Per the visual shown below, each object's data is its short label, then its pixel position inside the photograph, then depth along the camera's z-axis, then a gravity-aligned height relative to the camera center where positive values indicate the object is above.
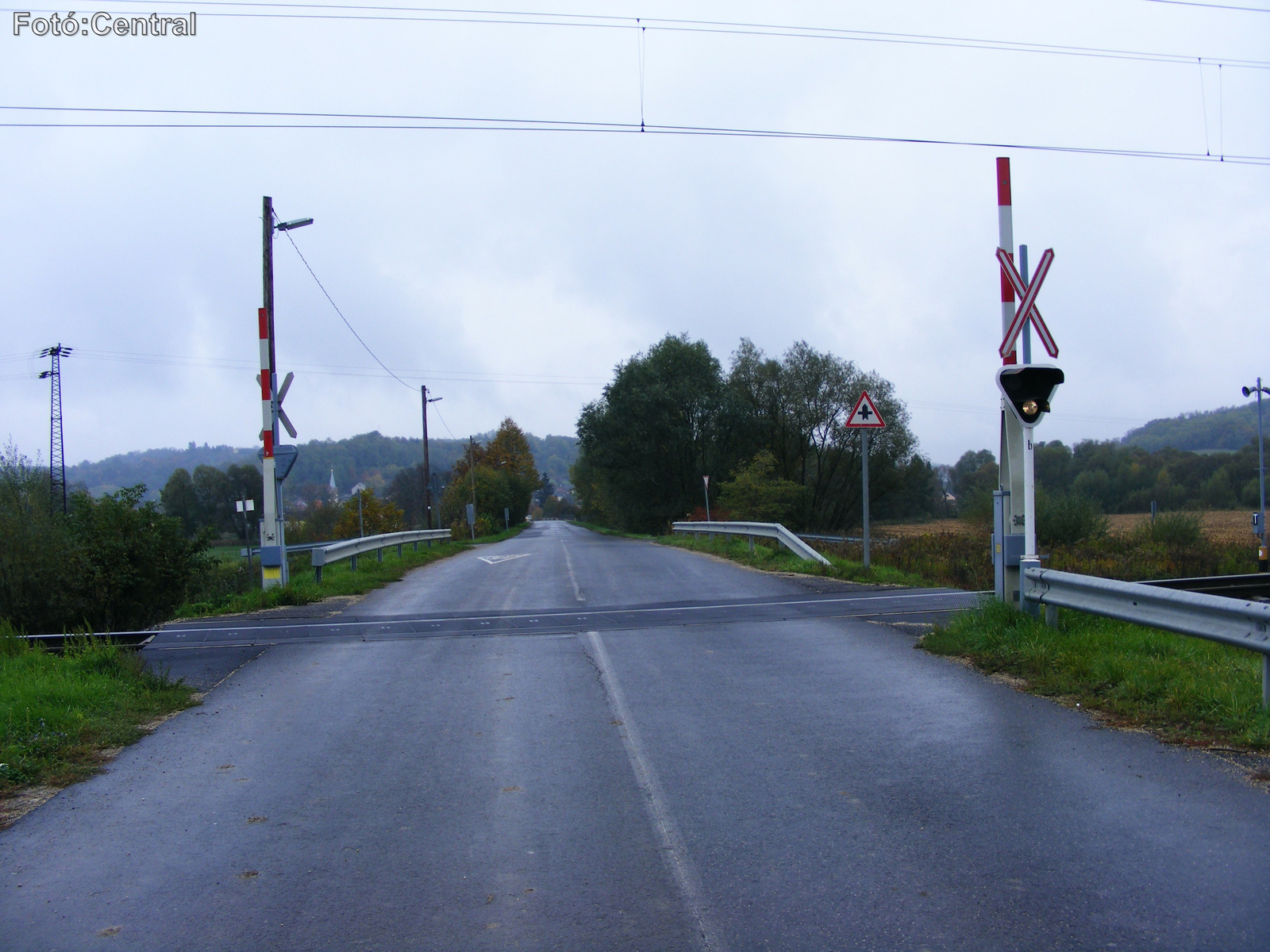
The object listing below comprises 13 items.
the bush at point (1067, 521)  30.20 -1.28
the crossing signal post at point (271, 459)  15.84 +0.76
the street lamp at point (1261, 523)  23.88 -1.47
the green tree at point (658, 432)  63.03 +4.35
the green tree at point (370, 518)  72.94 -1.54
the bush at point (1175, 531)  30.17 -1.74
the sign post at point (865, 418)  15.62 +1.24
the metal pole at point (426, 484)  44.03 +0.71
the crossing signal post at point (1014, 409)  8.84 +0.76
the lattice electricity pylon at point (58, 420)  45.28 +4.58
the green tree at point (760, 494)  42.88 -0.18
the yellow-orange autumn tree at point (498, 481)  90.31 +1.84
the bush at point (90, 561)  21.33 -1.36
